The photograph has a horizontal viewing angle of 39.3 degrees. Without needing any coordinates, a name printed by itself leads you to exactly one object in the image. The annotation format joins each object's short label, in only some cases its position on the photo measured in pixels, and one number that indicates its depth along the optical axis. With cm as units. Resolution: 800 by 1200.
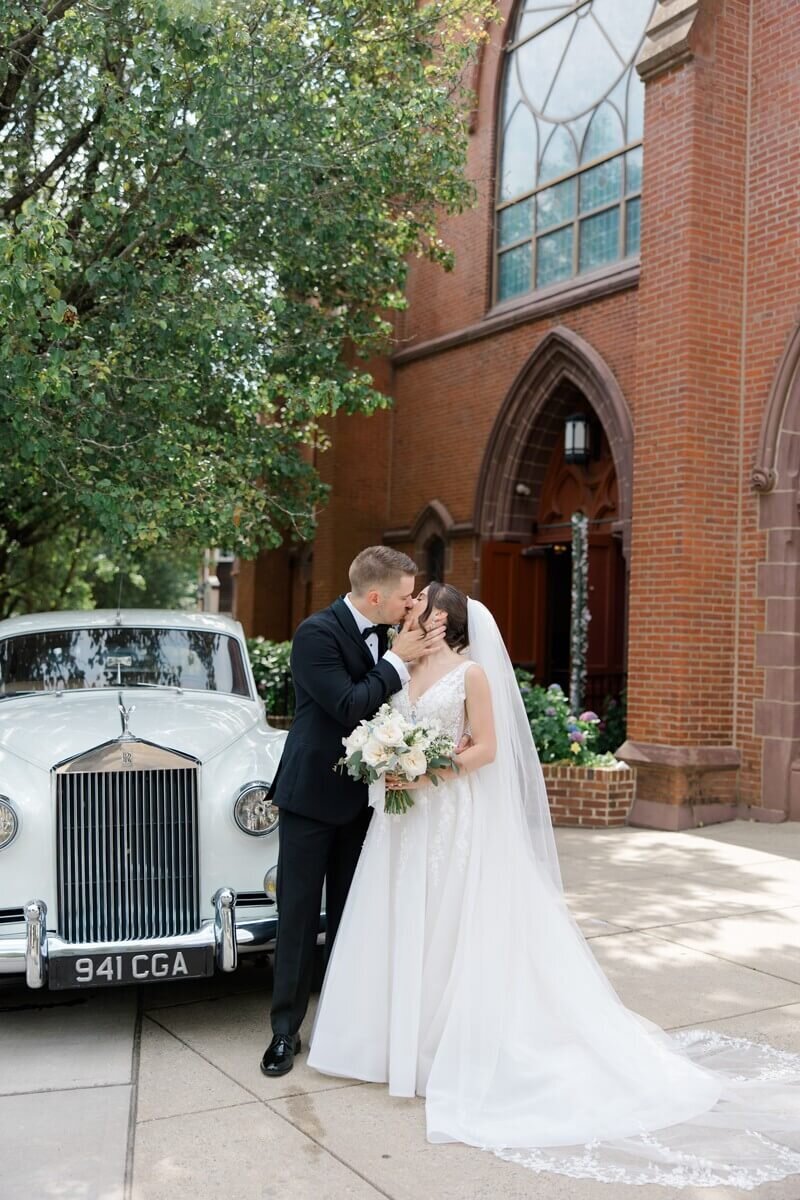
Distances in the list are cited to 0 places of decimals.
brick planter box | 994
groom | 422
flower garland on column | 1222
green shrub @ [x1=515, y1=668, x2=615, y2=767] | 1019
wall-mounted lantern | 1353
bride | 378
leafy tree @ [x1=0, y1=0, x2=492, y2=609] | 826
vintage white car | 449
